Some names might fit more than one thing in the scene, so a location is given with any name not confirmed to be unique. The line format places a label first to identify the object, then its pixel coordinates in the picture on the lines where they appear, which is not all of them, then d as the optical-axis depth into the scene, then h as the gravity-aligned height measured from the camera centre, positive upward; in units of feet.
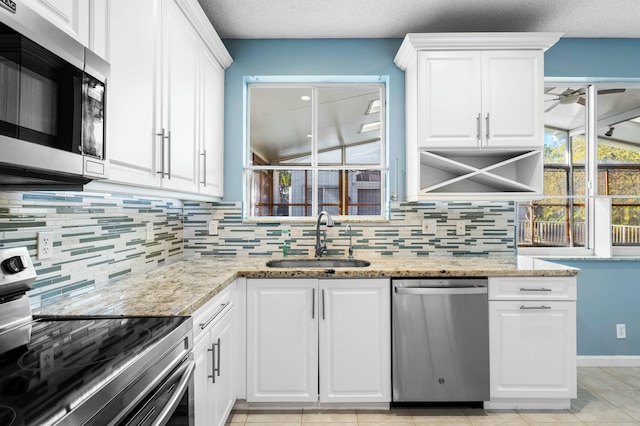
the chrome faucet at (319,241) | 9.23 -0.56
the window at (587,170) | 10.25 +1.26
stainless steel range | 2.60 -1.21
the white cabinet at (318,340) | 7.72 -2.44
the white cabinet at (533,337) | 7.68 -2.34
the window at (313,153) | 10.34 +1.68
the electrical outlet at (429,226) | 9.80 -0.23
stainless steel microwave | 2.83 +0.91
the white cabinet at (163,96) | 4.83 +1.83
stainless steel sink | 9.33 -1.12
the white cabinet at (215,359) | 5.39 -2.22
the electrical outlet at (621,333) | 9.93 -2.89
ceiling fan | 10.16 +3.18
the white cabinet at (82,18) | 3.52 +1.93
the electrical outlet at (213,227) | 9.78 -0.28
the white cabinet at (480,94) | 8.64 +2.72
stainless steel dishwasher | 7.63 -2.37
